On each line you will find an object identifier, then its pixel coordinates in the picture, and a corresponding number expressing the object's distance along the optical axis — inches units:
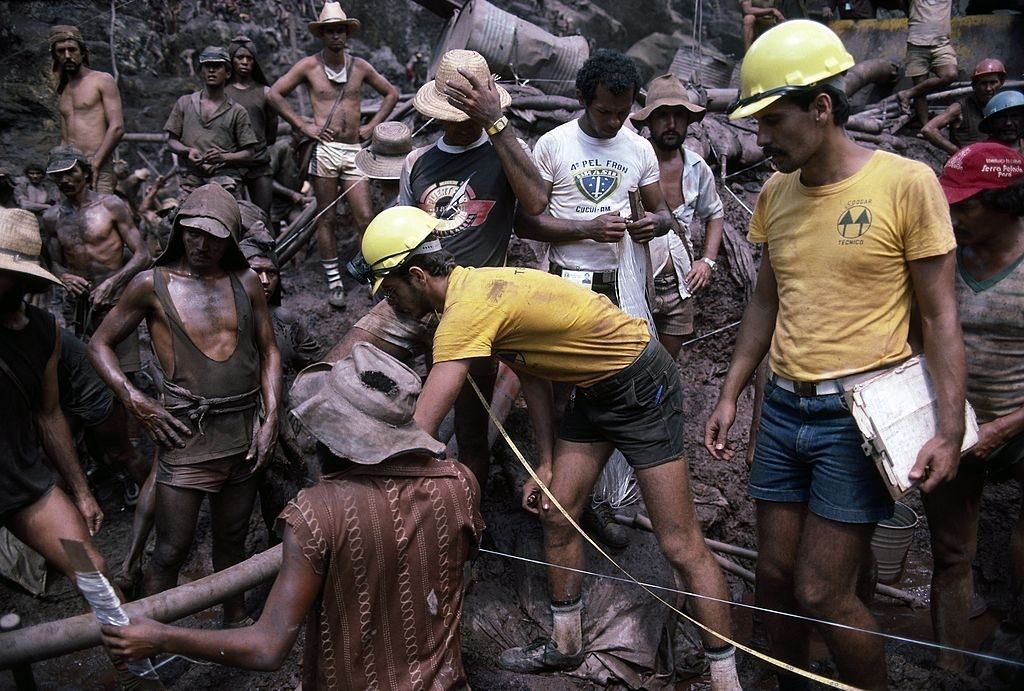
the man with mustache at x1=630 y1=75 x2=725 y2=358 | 208.8
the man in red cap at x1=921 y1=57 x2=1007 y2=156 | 326.0
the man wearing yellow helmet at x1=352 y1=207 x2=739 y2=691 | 122.0
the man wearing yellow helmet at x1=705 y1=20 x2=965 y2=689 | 110.3
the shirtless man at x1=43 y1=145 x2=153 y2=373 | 237.5
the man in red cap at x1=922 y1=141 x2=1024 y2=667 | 128.0
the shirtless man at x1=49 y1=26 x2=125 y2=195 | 283.9
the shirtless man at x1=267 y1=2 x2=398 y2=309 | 273.3
